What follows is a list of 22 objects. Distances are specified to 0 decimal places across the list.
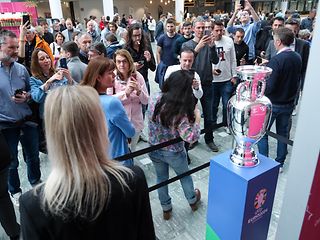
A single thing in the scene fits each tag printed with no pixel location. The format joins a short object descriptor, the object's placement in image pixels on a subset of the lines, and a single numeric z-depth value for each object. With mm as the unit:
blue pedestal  1575
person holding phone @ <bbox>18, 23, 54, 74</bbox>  4270
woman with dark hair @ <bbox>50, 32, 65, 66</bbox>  4930
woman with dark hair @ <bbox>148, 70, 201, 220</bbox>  2066
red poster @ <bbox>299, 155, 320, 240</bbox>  1195
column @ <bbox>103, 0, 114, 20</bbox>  16859
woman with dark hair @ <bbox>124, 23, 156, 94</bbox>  3840
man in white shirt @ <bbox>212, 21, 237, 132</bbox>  3717
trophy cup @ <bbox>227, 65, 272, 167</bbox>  1573
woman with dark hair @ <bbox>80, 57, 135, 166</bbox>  1946
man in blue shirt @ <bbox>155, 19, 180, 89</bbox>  4719
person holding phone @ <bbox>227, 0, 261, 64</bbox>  5180
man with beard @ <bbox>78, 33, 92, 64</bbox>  3930
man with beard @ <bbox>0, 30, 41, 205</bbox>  2377
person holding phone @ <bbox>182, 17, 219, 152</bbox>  3426
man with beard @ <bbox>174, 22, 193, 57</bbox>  4680
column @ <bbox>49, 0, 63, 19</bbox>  16062
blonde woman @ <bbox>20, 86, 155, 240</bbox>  877
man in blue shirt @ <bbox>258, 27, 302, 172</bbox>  2799
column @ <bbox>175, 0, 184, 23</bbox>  19141
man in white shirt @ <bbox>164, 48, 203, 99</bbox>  2949
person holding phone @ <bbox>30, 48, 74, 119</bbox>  2542
